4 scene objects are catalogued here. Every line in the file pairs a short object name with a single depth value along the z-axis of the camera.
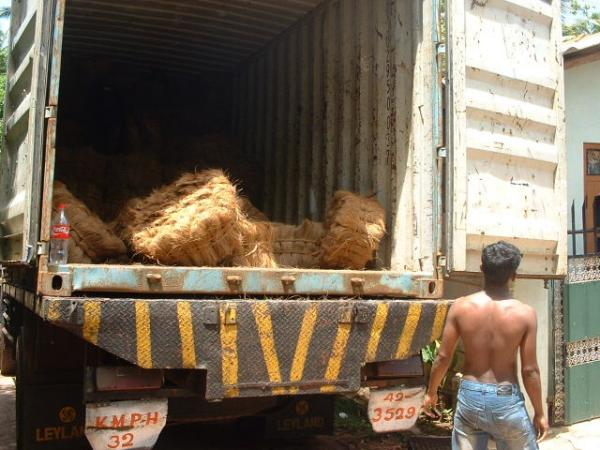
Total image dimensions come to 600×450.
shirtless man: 2.75
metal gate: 5.52
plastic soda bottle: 3.15
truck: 3.07
